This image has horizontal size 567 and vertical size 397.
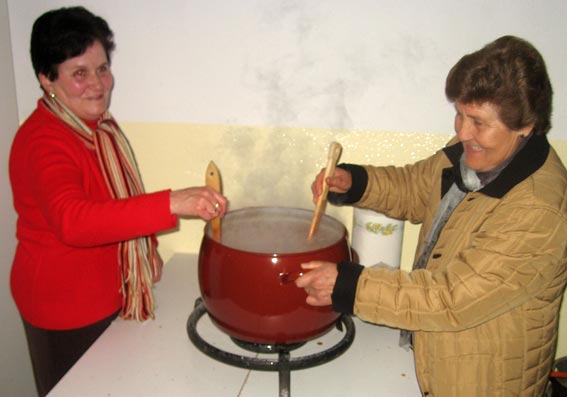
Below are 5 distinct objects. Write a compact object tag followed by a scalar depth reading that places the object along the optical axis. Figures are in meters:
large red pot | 0.94
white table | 1.03
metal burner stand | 1.01
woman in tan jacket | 0.86
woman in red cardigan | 1.13
